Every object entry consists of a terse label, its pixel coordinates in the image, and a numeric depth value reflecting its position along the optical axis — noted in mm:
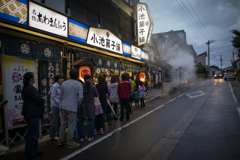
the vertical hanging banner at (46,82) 5781
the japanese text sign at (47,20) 5082
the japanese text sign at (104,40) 8180
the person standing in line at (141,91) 9992
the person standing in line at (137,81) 9985
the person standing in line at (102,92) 5670
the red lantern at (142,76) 14541
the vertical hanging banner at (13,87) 4633
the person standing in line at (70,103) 4152
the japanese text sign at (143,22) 13961
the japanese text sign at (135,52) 12797
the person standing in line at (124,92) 6836
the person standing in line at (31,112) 3680
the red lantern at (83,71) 7041
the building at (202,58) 68625
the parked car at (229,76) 33706
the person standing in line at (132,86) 9789
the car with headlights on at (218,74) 45925
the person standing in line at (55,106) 4707
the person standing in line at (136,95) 9797
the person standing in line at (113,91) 6727
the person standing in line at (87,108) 4703
